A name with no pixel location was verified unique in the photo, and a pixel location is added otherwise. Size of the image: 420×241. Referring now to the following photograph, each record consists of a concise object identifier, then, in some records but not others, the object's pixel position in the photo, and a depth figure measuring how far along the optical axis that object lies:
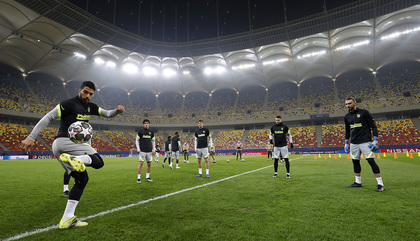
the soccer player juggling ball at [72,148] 3.08
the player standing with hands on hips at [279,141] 8.16
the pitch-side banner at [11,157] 27.29
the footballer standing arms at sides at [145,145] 7.84
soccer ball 3.24
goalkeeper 5.81
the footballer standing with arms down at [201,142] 8.85
